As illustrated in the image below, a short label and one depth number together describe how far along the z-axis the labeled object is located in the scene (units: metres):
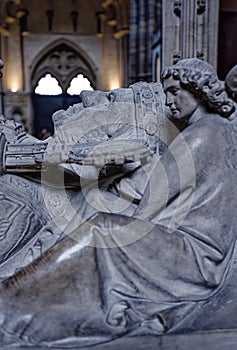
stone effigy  1.76
